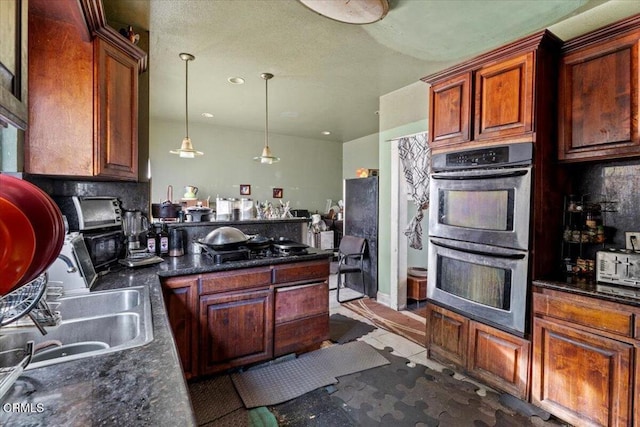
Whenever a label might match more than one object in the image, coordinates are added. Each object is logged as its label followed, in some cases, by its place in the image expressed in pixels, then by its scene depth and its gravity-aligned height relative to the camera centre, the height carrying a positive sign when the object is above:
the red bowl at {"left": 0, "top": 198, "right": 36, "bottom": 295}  0.58 -0.08
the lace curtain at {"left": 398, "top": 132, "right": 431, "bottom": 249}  3.75 +0.44
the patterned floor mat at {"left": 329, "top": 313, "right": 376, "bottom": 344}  3.03 -1.25
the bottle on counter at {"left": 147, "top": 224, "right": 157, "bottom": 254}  2.49 -0.28
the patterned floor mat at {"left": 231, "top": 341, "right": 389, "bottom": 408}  2.13 -1.26
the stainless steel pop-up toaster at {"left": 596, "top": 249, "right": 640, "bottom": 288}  1.76 -0.32
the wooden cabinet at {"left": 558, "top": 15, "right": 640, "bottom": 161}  1.74 +0.70
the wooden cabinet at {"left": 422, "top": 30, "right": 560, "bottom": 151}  1.95 +0.79
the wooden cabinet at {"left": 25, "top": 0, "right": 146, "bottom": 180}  1.60 +0.61
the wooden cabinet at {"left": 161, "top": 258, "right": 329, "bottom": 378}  2.13 -0.79
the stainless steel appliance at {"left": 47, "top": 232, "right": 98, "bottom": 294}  1.58 -0.33
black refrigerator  4.21 -0.12
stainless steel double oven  1.98 -0.16
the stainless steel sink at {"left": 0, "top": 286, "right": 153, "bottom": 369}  1.12 -0.50
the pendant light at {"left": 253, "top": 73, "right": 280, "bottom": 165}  3.48 +1.46
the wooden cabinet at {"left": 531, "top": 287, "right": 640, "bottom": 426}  1.60 -0.82
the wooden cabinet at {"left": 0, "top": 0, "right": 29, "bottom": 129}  0.60 +0.29
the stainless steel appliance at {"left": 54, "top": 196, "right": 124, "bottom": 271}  1.91 -0.11
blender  2.33 -0.21
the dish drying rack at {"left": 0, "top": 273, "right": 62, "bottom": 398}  0.80 -0.39
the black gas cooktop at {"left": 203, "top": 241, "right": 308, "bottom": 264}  2.31 -0.36
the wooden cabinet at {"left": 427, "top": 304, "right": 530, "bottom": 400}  2.02 -1.00
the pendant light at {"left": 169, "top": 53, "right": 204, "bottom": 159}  3.40 +0.71
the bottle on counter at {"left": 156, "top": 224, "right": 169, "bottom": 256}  2.55 -0.29
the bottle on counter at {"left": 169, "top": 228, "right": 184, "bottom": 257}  2.59 -0.30
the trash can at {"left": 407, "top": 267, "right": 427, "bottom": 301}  4.00 -0.99
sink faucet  1.58 -0.29
